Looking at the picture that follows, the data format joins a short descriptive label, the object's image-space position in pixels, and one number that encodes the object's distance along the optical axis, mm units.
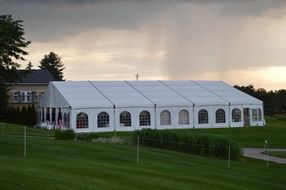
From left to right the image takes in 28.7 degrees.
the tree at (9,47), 61781
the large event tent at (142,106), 57250
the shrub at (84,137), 39031
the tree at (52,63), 139875
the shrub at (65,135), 36388
